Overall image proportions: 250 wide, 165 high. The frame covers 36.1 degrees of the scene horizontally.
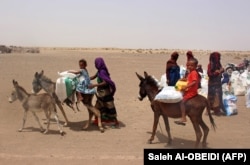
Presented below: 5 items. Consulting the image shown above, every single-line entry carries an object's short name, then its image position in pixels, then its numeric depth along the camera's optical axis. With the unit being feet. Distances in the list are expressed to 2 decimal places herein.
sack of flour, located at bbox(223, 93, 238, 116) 44.42
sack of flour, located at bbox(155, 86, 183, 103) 28.99
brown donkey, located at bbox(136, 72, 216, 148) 28.86
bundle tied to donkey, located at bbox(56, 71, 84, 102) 36.13
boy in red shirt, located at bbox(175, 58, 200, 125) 28.78
